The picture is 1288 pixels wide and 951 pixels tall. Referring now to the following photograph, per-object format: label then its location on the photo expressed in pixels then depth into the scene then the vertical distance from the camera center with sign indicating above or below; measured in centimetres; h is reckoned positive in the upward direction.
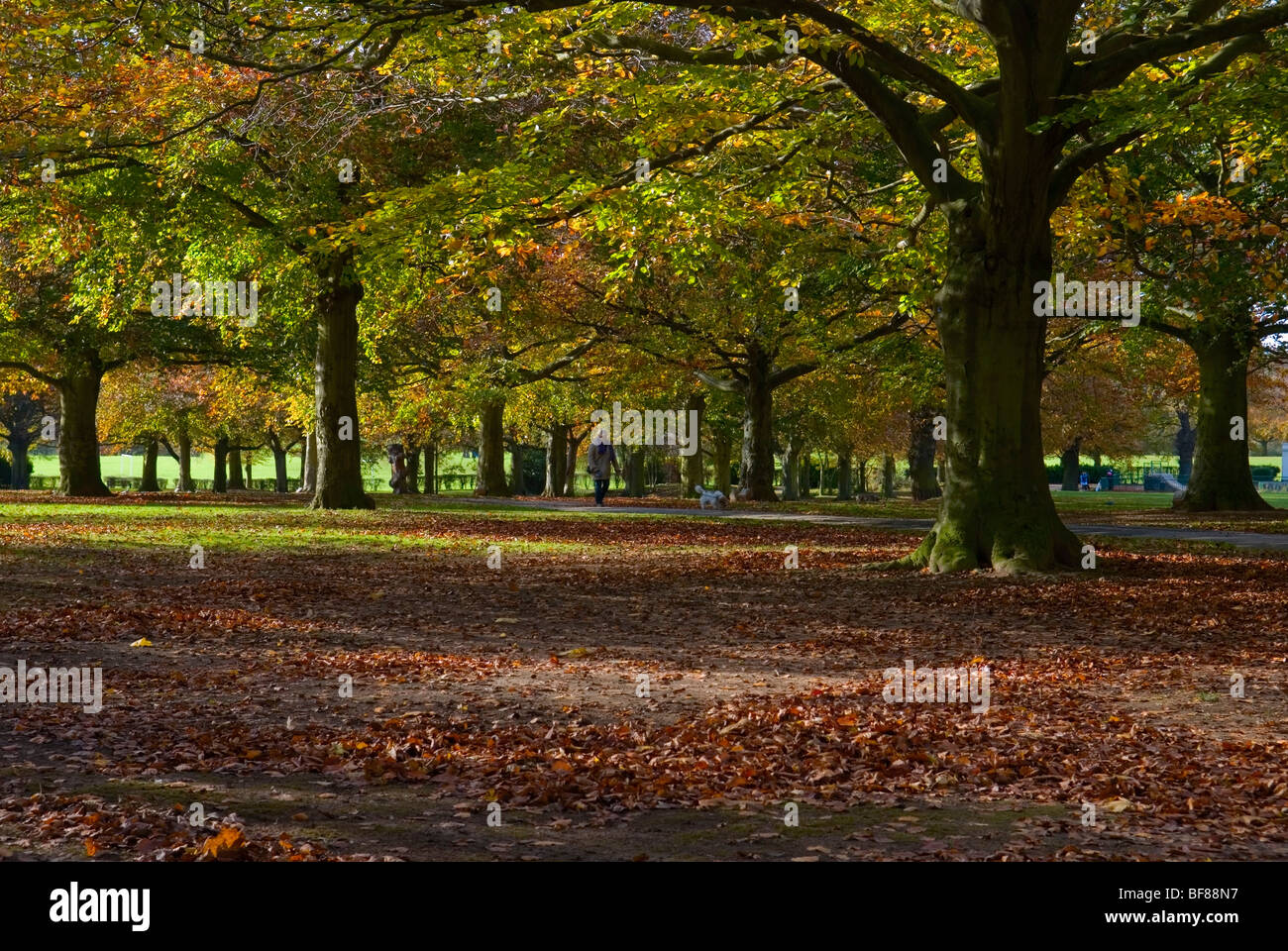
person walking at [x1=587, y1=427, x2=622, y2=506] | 3222 +6
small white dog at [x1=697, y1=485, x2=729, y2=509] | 3141 -93
